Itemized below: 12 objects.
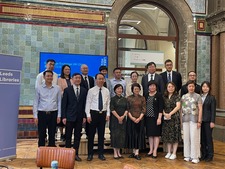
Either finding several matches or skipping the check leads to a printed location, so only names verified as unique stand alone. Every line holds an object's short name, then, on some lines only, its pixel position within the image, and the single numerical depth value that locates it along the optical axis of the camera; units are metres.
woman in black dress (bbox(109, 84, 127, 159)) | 5.26
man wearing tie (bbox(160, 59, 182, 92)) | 5.95
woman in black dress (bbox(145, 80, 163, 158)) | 5.40
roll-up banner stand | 4.37
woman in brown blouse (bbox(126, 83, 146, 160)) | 5.33
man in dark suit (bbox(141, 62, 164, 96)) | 5.75
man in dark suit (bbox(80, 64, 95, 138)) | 5.57
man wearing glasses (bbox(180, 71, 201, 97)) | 5.56
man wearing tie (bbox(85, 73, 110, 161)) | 5.13
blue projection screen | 6.84
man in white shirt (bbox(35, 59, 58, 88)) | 5.20
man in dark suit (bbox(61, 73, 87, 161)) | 5.02
